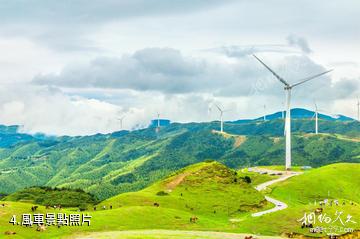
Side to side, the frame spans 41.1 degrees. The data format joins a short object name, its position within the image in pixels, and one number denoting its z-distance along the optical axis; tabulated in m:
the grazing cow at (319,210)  128.88
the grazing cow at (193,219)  130.01
